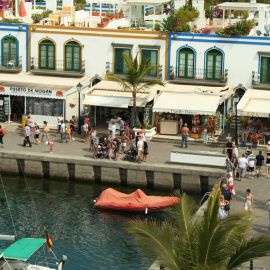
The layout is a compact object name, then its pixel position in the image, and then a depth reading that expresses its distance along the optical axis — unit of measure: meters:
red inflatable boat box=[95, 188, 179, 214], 41.19
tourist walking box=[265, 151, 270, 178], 44.09
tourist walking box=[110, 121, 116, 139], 50.01
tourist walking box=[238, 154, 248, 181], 42.91
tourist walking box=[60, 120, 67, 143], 49.81
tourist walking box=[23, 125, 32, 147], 48.59
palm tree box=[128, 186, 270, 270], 21.98
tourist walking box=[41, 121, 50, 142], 50.70
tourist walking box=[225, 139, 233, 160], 45.64
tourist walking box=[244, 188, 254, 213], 36.47
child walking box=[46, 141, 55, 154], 47.68
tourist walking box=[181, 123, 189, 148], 48.53
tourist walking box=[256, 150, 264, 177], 43.17
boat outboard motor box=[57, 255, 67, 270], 30.16
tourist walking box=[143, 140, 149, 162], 45.88
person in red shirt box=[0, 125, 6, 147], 48.55
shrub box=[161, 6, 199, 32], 53.69
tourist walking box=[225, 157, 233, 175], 42.88
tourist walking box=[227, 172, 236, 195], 39.21
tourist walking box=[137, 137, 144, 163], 45.81
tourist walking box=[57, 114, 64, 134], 51.66
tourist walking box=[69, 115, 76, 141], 51.91
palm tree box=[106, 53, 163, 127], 51.19
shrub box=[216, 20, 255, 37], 52.72
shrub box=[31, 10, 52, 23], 58.22
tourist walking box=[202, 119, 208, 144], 49.92
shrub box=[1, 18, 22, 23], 57.36
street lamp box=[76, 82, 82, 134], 50.81
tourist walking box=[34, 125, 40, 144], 49.87
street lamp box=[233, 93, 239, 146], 47.97
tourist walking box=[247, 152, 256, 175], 43.62
